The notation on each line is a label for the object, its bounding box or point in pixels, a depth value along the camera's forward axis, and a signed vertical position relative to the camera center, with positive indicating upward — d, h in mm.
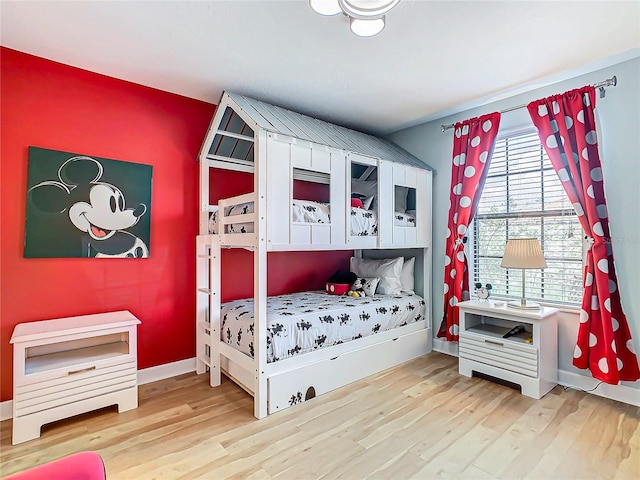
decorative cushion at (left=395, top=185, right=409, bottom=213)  3457 +488
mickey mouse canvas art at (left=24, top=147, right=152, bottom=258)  2338 +293
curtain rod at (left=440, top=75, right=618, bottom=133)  2418 +1179
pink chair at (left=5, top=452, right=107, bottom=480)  988 -685
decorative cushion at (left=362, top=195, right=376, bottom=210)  3195 +409
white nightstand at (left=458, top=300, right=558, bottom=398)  2492 -815
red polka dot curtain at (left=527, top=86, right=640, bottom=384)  2367 +36
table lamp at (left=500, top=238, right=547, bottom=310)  2516 -80
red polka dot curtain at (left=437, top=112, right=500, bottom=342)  3092 +499
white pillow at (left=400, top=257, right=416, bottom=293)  3572 -337
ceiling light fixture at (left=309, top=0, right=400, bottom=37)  1707 +1236
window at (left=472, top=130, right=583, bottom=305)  2742 +201
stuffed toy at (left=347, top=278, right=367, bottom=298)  3401 -444
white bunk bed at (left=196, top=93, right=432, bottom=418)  2303 +90
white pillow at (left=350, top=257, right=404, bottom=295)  3479 -294
